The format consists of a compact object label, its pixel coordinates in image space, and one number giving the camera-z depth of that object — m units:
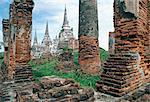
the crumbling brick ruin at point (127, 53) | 2.49
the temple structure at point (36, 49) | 22.01
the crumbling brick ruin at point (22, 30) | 4.80
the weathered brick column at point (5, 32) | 7.54
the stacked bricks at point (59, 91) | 2.02
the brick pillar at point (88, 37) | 5.59
